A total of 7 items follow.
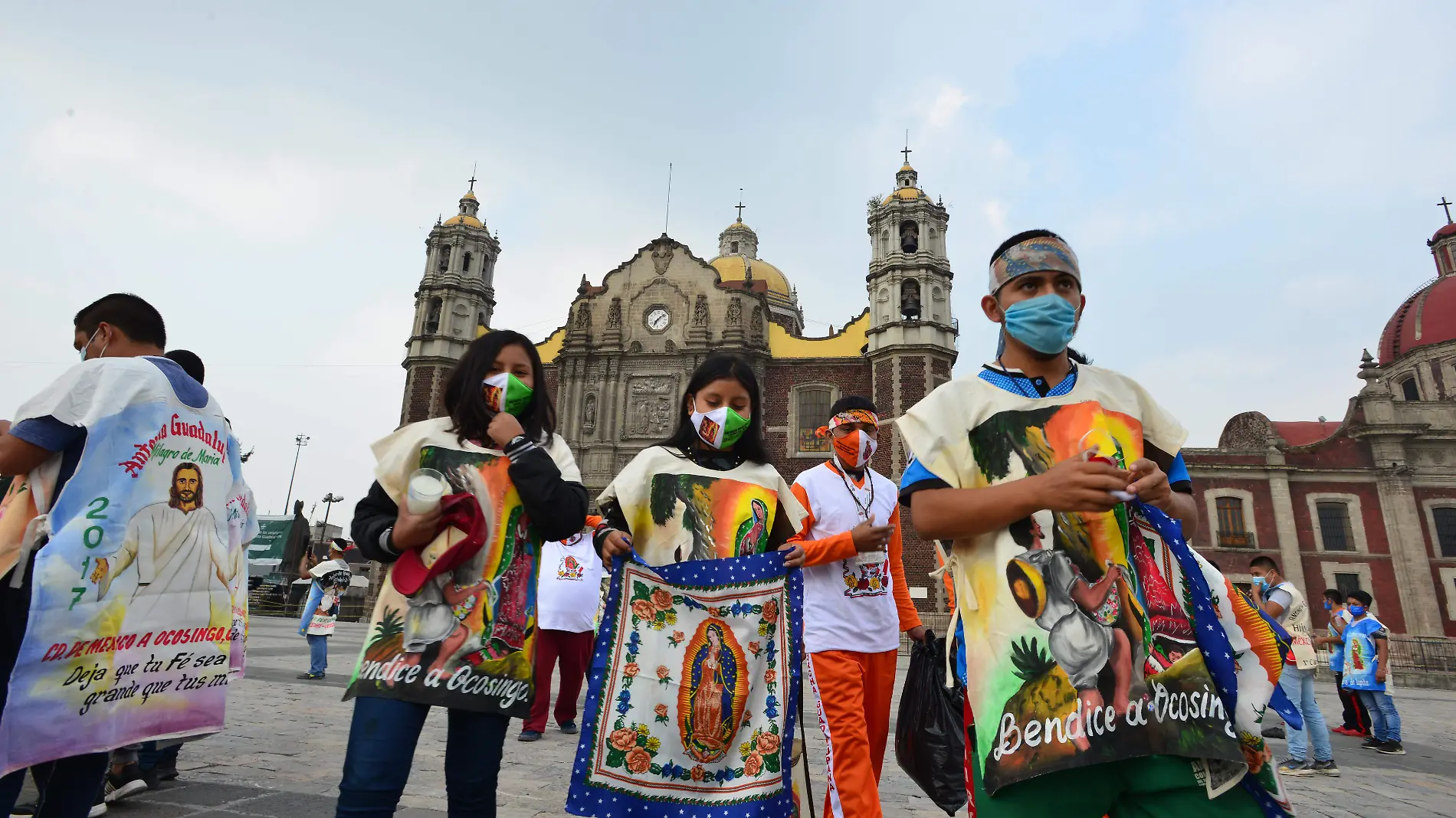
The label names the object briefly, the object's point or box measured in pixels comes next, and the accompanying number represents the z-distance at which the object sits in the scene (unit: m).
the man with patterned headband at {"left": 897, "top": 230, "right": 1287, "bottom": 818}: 1.48
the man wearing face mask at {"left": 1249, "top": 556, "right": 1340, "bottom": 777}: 5.66
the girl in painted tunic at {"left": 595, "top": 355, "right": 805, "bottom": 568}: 2.85
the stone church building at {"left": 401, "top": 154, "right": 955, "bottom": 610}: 25.45
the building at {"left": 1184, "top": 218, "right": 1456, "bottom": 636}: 23.80
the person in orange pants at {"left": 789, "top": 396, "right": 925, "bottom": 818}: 2.89
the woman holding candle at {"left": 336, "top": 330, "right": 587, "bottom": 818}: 2.04
